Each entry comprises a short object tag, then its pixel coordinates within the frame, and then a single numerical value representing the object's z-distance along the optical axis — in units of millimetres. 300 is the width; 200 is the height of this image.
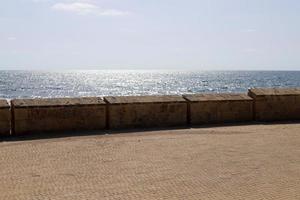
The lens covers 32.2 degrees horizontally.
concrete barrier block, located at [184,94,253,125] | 13141
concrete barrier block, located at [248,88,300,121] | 13836
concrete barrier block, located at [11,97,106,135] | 11445
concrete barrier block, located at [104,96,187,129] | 12320
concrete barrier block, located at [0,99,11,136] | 11195
